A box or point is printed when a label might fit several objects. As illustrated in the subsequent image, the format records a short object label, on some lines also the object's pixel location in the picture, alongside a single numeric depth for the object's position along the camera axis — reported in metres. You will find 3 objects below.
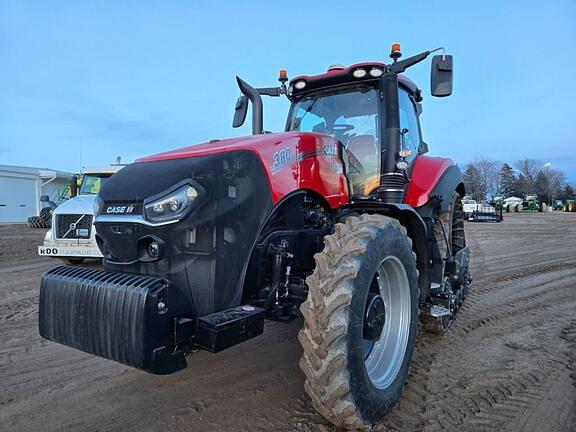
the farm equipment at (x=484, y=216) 26.97
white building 28.42
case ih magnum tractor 2.12
